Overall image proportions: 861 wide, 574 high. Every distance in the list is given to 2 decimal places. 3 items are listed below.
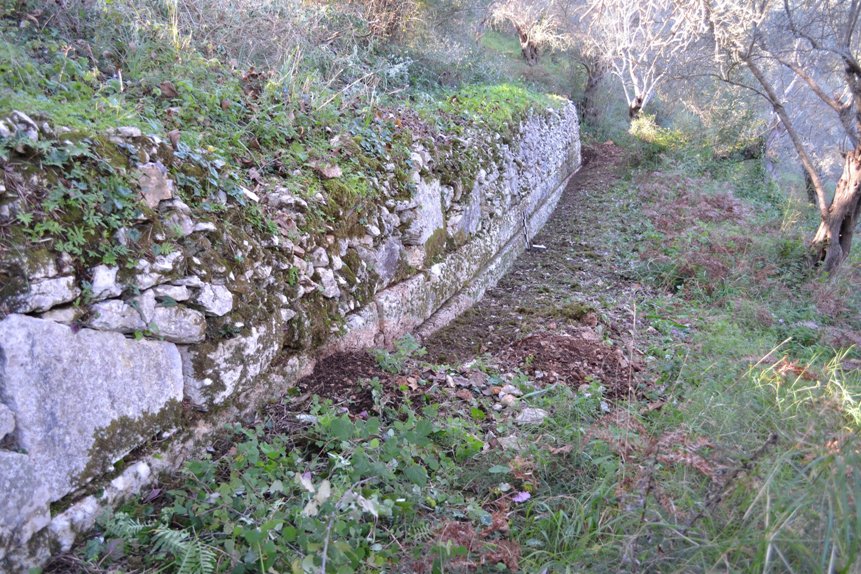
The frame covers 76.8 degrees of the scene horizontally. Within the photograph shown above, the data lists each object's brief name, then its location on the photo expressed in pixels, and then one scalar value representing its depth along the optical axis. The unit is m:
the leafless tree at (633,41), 10.46
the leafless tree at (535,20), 17.96
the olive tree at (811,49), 7.17
